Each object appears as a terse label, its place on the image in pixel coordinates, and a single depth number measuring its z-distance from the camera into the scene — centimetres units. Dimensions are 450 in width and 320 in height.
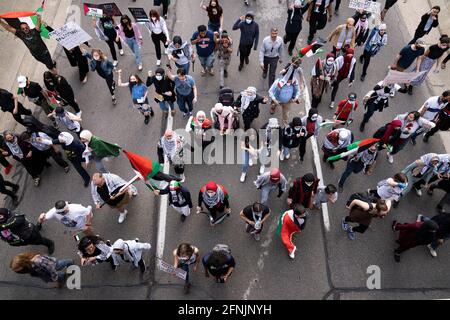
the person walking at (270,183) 704
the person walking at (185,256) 609
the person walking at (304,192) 690
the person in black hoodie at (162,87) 864
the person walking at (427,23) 1007
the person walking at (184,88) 855
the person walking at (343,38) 953
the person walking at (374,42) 949
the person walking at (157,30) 975
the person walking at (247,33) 955
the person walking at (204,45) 931
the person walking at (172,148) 767
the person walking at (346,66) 878
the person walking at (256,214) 668
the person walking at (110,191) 696
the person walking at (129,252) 651
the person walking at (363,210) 658
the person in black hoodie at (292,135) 768
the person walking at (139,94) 857
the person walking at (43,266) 613
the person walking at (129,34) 963
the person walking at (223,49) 922
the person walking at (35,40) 949
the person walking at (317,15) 1084
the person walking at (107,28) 967
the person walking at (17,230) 644
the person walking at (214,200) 679
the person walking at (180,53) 915
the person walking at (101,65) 884
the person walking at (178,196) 695
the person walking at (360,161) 772
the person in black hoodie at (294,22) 1008
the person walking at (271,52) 907
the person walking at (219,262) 624
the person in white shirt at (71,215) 658
